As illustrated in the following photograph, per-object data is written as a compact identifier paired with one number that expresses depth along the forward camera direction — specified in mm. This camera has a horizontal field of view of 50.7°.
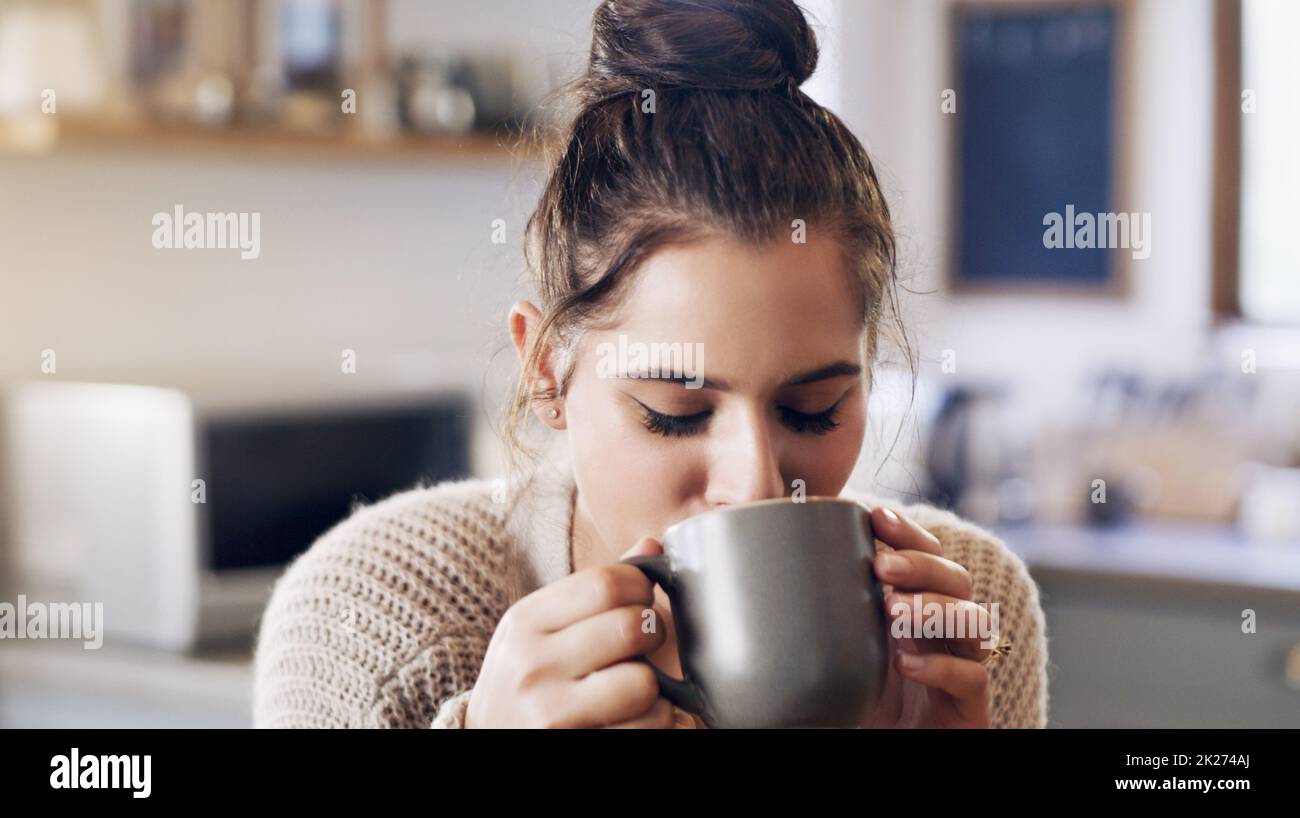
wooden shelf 1757
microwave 1357
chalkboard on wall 2303
